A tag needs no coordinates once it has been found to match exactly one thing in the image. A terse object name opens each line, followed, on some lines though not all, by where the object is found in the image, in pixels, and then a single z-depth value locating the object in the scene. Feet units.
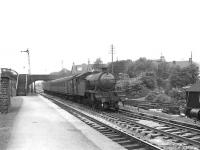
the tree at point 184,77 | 177.68
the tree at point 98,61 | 338.85
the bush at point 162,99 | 120.75
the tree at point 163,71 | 237.14
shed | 45.41
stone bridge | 68.33
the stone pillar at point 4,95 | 68.28
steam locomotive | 75.01
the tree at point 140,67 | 260.33
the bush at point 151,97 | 135.77
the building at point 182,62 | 374.63
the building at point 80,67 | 448.65
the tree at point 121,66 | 280.53
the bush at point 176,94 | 137.89
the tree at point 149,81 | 186.29
